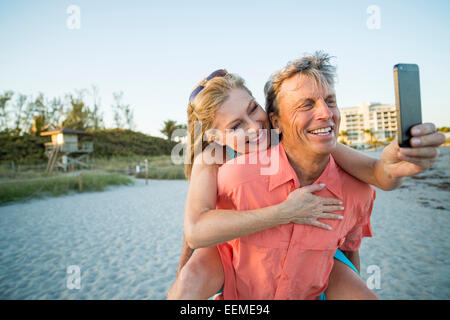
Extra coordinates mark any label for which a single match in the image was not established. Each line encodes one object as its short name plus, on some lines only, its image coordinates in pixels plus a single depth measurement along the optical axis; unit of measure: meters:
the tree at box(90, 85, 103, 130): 48.31
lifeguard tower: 27.19
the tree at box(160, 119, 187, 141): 50.50
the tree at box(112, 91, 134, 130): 52.47
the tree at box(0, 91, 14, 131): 36.56
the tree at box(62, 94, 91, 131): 43.44
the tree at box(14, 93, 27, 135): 39.84
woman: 1.37
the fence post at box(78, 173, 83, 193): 15.33
